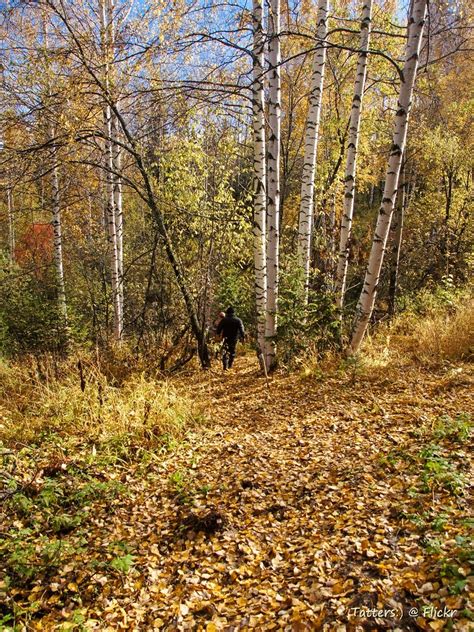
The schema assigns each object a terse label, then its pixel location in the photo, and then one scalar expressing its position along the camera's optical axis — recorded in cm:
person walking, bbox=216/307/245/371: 881
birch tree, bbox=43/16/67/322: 1046
